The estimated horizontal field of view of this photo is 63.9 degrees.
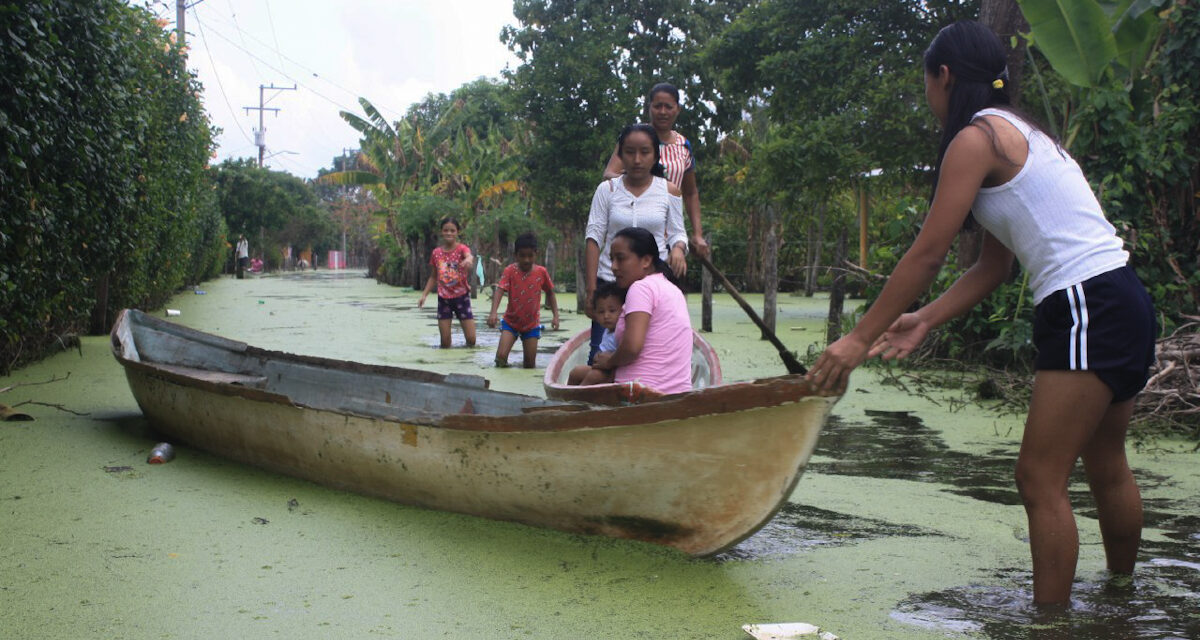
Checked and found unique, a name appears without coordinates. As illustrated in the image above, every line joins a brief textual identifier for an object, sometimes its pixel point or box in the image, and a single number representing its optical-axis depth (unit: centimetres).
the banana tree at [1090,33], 581
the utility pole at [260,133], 4812
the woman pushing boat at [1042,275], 214
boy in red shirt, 755
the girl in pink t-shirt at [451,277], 872
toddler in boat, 412
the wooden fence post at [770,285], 1053
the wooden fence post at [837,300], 876
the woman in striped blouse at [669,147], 477
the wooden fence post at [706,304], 1105
